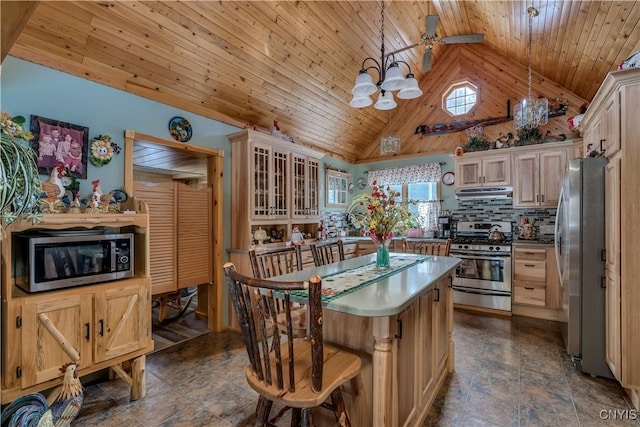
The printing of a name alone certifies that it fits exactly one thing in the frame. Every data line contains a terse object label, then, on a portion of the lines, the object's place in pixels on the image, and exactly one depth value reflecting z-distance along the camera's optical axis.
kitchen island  1.36
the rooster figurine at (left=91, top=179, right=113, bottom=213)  2.25
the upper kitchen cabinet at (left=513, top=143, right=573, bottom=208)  4.02
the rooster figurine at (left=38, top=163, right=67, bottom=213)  1.95
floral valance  5.31
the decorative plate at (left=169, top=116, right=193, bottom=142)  3.07
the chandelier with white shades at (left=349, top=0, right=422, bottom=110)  2.21
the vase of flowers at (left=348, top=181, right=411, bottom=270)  2.23
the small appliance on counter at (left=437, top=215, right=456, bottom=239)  5.01
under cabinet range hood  4.48
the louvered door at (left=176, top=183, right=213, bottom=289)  3.50
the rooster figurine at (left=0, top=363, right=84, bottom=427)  1.24
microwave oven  1.83
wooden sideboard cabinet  1.72
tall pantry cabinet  2.08
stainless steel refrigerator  2.46
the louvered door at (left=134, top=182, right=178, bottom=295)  3.27
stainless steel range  4.05
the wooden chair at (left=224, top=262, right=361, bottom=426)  1.21
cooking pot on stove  4.46
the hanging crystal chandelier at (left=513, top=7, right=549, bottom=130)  3.75
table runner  1.57
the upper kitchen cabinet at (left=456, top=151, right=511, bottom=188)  4.38
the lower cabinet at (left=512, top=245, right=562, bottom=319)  3.81
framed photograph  2.17
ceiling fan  2.74
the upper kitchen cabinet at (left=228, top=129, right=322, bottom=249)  3.56
